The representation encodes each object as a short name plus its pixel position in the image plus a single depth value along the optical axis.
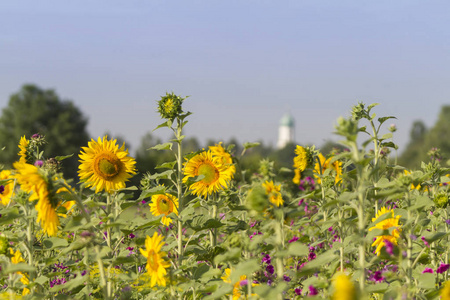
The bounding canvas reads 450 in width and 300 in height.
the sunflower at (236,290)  3.35
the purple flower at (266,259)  4.45
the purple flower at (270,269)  4.38
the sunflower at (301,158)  4.98
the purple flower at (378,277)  3.51
